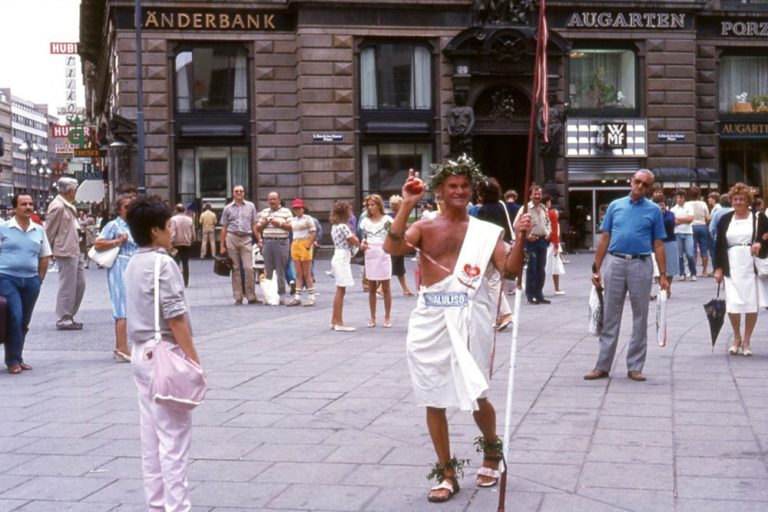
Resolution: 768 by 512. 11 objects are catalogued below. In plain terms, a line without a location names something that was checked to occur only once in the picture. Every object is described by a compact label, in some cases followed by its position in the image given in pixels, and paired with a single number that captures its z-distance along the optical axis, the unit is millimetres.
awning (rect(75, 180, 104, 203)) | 47125
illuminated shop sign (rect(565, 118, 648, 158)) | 35469
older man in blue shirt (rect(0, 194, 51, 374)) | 11547
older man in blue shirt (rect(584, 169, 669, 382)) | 10328
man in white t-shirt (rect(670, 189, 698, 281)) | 23828
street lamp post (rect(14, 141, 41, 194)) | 78062
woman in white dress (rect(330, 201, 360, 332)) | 14859
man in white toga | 6266
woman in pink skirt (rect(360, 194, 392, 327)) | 15367
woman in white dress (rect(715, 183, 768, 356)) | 12102
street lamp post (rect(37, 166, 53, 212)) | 166725
